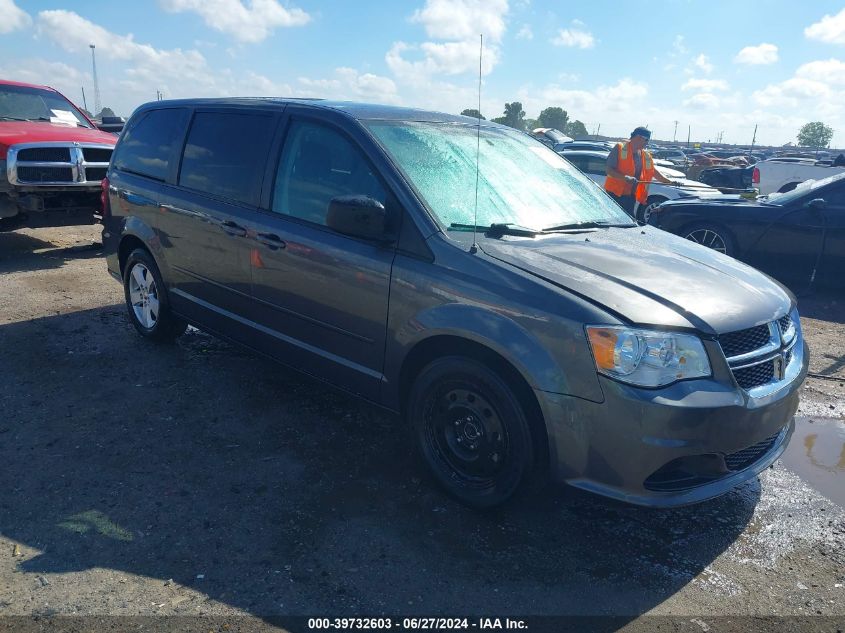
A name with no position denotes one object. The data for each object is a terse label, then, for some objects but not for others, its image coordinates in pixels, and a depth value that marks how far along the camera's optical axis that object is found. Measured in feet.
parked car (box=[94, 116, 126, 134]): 35.40
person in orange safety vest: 31.35
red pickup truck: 26.43
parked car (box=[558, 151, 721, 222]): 40.16
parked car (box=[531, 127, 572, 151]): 87.59
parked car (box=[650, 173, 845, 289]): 25.04
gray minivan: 9.04
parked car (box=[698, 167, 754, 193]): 54.65
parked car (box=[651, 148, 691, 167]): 119.03
